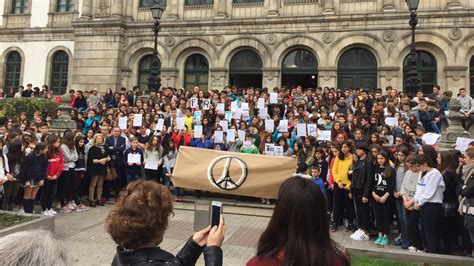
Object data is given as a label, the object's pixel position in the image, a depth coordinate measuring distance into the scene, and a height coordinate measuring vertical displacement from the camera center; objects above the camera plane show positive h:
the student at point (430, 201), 7.73 -0.75
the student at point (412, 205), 8.12 -0.87
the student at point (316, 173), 9.45 -0.37
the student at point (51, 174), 10.05 -0.66
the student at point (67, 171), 10.79 -0.61
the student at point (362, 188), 8.95 -0.64
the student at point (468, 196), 6.95 -0.57
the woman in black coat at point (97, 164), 11.52 -0.42
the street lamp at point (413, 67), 16.23 +3.71
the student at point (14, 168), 9.28 -0.50
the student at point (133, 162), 11.92 -0.34
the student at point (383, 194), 8.73 -0.73
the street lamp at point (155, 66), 19.56 +4.16
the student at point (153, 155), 12.12 -0.13
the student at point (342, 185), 9.71 -0.63
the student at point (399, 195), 8.43 -0.73
